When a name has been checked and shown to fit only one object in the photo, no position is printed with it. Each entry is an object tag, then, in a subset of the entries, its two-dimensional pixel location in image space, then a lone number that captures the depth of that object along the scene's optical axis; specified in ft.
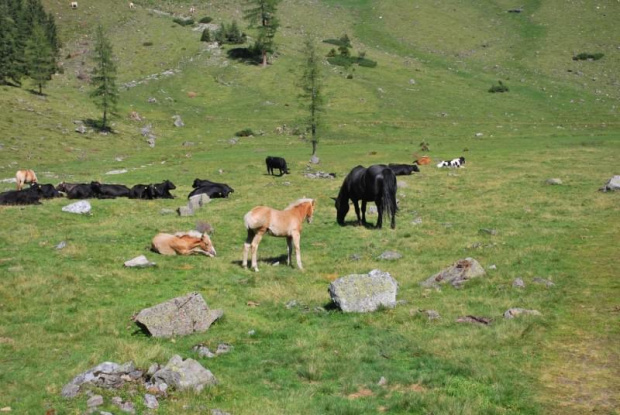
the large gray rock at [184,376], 31.55
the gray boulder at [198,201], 95.72
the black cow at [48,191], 101.96
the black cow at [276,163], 146.58
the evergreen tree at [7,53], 267.18
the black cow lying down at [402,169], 145.79
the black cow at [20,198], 95.61
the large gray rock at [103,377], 30.35
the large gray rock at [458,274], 53.57
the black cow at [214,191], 110.52
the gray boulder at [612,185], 103.40
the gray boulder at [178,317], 41.47
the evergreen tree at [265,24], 352.49
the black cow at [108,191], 106.63
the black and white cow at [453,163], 158.20
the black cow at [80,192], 104.81
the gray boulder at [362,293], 47.03
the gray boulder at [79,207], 90.68
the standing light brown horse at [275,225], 59.72
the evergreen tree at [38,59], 270.05
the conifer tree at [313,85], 195.93
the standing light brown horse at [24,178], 112.37
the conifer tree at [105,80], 238.68
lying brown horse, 66.18
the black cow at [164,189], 109.50
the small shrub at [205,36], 386.11
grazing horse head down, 81.20
